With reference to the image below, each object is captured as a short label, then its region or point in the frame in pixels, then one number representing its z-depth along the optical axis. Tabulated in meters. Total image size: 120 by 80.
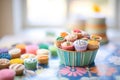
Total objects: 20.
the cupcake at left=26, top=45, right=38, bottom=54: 1.16
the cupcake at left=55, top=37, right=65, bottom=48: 1.06
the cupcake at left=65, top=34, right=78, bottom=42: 1.06
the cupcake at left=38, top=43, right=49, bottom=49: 1.19
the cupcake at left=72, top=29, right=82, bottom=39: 1.09
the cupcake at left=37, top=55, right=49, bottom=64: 1.06
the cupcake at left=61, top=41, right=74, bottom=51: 1.02
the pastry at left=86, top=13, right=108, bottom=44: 1.36
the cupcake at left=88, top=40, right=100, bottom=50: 1.03
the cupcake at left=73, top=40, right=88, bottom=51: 1.00
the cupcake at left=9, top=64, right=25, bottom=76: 0.95
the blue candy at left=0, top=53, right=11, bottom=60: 1.07
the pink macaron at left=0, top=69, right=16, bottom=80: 0.86
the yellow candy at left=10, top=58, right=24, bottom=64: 1.03
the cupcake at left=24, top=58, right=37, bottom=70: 1.00
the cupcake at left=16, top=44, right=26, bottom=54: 1.16
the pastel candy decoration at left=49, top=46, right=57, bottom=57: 1.19
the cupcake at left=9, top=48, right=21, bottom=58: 1.10
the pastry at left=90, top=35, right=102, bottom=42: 1.10
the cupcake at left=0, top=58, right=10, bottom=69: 0.98
